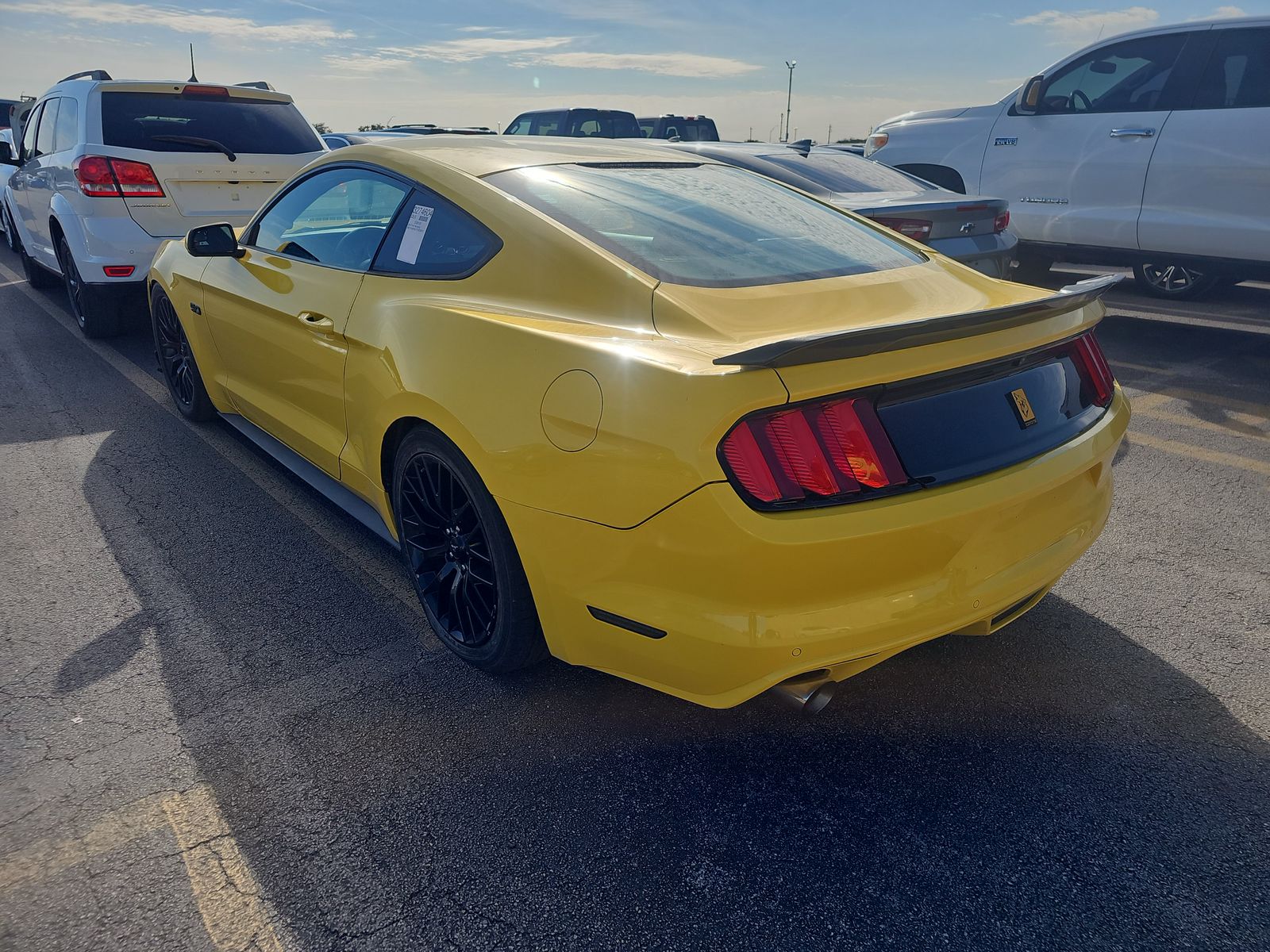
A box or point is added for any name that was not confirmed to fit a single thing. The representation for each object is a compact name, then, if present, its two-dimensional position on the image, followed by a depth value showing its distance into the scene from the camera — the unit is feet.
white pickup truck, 21.13
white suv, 20.31
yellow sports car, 6.46
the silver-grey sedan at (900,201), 19.07
